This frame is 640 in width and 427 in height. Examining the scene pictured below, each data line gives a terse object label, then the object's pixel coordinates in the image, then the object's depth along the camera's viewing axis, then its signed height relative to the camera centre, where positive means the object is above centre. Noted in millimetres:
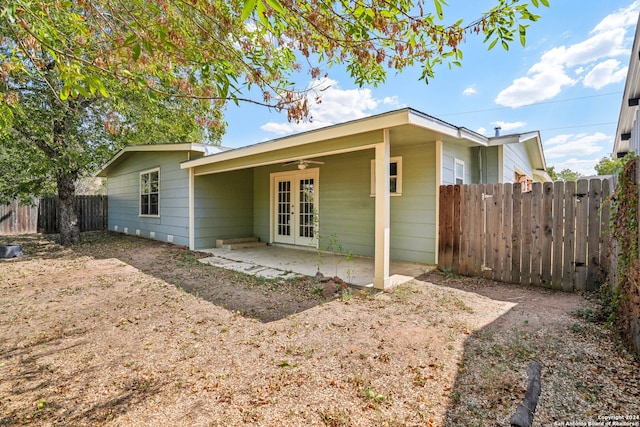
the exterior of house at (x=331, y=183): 4738 +598
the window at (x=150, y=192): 9766 +501
